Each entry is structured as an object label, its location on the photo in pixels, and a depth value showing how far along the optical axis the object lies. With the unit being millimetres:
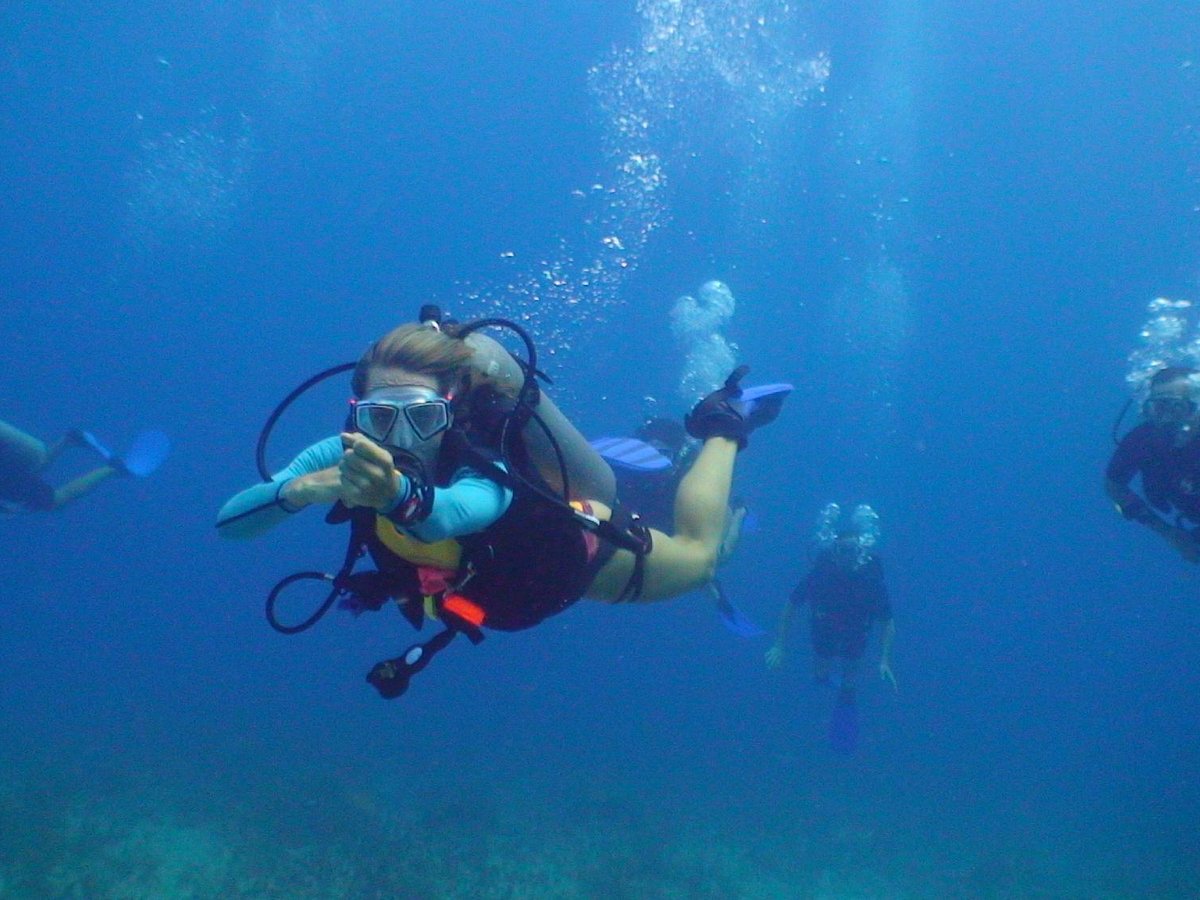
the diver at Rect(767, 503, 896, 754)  10578
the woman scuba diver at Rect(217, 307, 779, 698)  2299
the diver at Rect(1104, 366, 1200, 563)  6461
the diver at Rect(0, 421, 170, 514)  10255
